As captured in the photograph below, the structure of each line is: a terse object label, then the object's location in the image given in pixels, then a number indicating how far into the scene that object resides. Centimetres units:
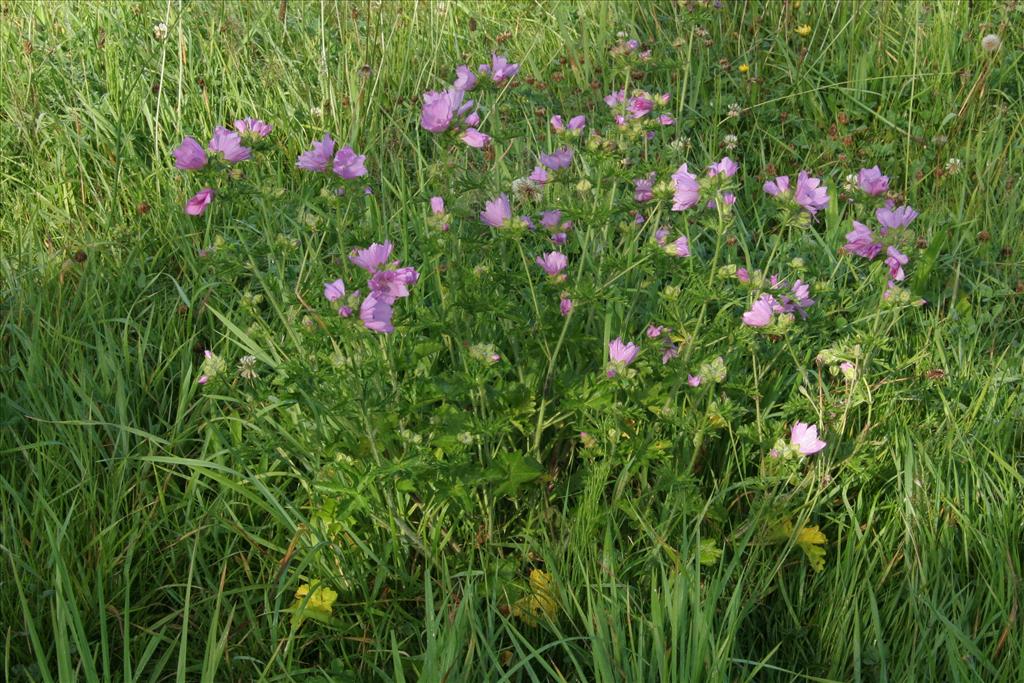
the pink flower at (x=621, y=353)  177
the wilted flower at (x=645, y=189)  197
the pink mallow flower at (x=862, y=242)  196
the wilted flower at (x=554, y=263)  186
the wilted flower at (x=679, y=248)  175
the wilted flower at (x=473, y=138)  185
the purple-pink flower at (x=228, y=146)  171
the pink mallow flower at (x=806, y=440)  178
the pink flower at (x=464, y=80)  192
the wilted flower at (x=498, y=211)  178
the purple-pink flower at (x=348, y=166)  176
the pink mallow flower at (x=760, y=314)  176
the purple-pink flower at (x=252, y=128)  182
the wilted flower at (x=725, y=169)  178
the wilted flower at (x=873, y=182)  192
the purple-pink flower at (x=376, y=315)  155
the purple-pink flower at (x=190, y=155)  165
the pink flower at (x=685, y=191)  183
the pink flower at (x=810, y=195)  180
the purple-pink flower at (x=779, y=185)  188
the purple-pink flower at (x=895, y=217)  191
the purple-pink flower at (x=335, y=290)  155
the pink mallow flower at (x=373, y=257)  169
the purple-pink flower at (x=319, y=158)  175
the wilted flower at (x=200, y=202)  175
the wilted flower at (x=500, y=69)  204
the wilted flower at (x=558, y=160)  186
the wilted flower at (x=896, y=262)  189
